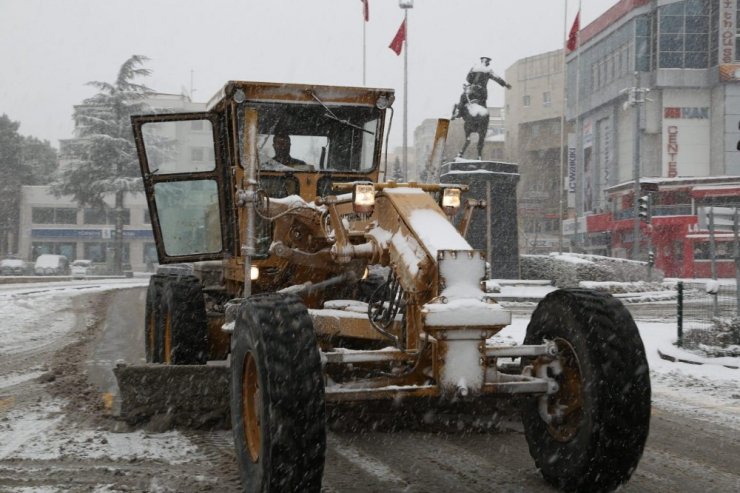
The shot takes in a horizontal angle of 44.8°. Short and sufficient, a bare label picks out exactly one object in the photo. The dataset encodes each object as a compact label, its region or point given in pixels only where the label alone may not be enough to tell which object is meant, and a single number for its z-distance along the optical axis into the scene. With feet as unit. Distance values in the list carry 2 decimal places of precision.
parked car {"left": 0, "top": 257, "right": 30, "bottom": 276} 187.76
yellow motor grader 15.96
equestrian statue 86.89
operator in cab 26.66
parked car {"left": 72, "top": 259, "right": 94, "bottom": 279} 184.67
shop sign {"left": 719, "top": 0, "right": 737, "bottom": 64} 164.96
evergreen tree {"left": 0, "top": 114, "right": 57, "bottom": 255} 251.39
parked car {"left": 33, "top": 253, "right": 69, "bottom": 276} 190.49
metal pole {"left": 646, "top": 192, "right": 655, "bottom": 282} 108.78
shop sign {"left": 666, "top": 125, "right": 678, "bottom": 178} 171.12
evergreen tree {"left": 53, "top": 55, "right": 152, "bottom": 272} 192.34
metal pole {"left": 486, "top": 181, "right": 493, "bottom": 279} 80.07
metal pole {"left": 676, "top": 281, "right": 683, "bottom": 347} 46.70
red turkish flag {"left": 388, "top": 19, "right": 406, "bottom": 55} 117.91
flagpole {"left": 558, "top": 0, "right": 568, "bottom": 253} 179.89
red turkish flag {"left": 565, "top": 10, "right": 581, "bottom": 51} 147.95
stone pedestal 80.28
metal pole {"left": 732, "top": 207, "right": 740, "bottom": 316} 47.98
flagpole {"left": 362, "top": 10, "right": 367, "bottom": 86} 111.21
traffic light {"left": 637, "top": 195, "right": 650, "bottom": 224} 114.62
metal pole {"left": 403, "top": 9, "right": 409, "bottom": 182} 111.17
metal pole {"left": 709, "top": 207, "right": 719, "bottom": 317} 48.95
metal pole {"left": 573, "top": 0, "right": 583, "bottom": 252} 205.50
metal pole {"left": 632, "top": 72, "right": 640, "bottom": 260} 137.28
